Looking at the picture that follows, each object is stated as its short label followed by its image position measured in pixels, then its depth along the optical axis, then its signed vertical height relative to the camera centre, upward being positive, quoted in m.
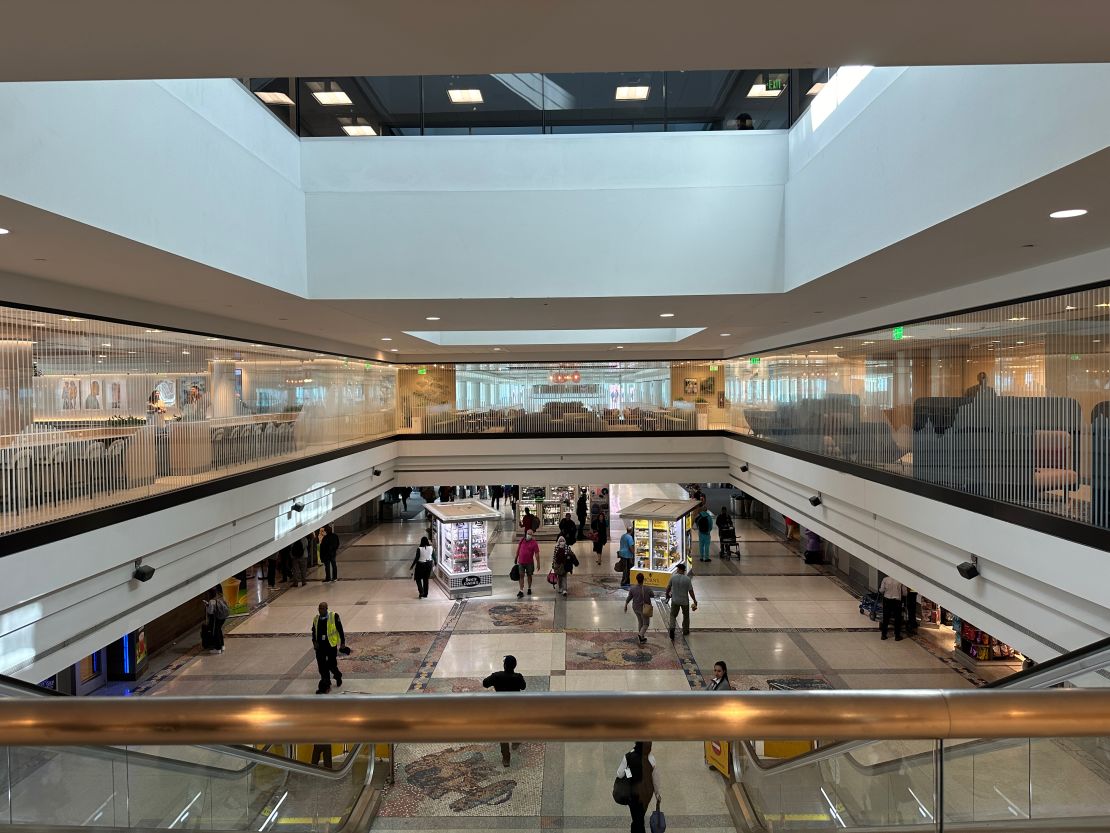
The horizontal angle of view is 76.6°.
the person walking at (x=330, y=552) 18.38 -3.89
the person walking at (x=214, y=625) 13.27 -4.18
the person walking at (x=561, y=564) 16.78 -3.92
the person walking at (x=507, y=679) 8.57 -3.43
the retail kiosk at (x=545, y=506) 24.41 -3.67
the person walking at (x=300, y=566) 18.23 -4.24
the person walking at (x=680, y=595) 13.48 -3.76
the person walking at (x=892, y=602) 13.24 -3.87
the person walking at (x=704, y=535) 20.39 -3.95
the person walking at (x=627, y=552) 17.30 -3.80
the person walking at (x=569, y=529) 19.81 -3.67
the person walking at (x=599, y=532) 21.12 -4.00
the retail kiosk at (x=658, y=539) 17.39 -3.49
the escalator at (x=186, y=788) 1.55 -0.91
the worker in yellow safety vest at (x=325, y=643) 11.09 -3.83
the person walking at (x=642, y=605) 13.05 -3.82
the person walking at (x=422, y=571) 16.55 -3.99
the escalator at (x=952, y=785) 1.52 -0.90
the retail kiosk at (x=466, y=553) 16.97 -3.69
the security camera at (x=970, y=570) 7.82 -1.95
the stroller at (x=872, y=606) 14.61 -4.40
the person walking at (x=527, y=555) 16.75 -3.69
